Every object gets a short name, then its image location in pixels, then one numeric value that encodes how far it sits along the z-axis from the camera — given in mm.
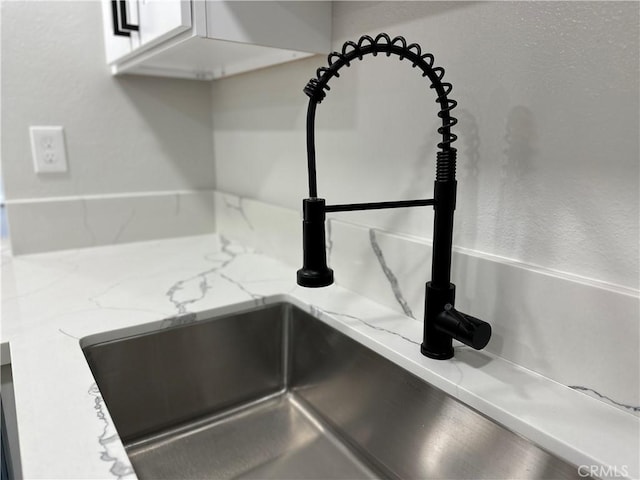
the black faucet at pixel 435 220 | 575
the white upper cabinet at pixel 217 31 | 767
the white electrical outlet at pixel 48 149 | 1155
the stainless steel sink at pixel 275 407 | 668
